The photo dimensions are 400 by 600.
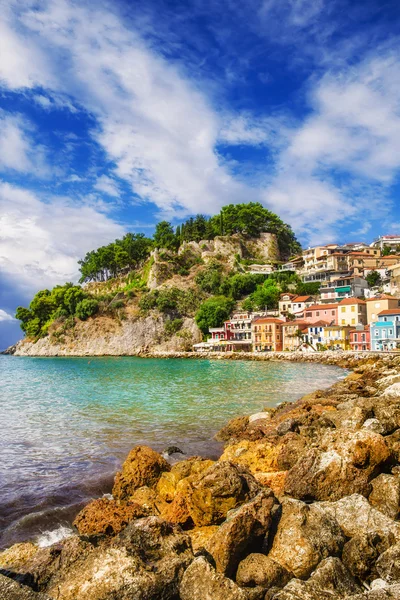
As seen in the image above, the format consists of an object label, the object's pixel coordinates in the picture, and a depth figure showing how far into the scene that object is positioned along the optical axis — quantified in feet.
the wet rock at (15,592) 13.78
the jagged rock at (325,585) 15.37
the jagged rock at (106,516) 23.57
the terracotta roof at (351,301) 232.16
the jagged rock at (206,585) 15.37
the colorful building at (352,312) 229.86
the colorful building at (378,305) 218.79
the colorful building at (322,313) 243.19
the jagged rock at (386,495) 22.89
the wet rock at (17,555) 19.30
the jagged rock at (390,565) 17.35
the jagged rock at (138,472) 31.24
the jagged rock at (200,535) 21.79
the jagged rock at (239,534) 18.22
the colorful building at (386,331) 197.26
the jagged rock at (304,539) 18.13
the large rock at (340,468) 24.36
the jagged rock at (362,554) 18.12
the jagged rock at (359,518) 19.58
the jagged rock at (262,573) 16.99
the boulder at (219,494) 23.17
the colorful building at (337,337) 220.84
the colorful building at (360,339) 211.61
